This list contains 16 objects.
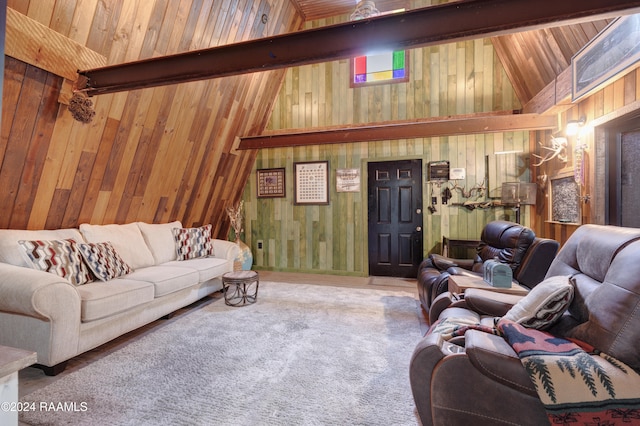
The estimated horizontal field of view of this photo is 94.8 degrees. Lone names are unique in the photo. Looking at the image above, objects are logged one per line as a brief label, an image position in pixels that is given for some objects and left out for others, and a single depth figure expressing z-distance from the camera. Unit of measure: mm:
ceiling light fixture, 4527
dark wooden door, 4812
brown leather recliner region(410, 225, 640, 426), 1103
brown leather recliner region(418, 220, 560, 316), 2482
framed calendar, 5223
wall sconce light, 3072
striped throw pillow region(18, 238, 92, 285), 2326
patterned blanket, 1004
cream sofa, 1965
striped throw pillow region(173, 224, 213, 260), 3873
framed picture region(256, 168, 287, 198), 5453
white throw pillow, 1425
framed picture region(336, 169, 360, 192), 5070
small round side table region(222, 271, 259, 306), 3279
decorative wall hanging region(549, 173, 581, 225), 3213
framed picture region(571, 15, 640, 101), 2201
